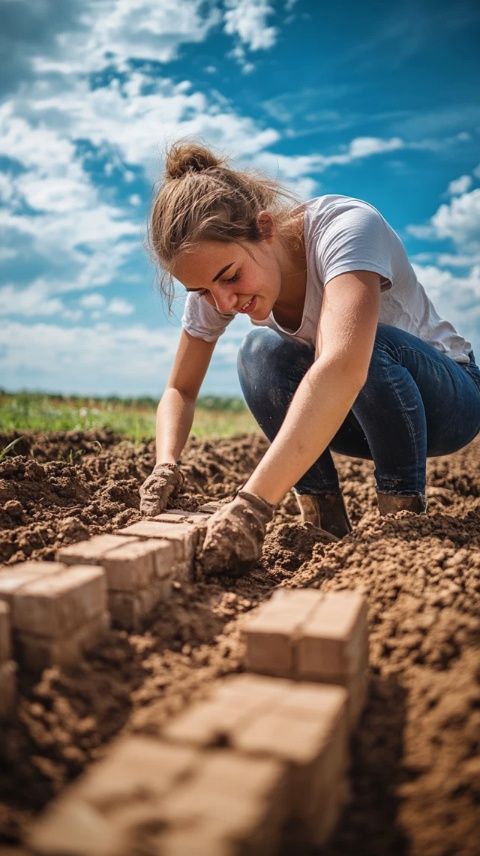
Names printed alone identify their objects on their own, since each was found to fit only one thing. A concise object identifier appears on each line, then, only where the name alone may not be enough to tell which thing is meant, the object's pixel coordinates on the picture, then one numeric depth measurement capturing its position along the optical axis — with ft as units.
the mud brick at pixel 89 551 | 6.01
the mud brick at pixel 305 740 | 3.48
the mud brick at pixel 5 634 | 4.68
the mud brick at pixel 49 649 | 4.93
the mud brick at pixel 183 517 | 8.02
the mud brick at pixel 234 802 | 3.01
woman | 7.18
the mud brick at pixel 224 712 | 3.57
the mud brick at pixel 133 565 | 5.89
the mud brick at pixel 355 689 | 4.54
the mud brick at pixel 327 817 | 3.67
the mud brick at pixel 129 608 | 5.88
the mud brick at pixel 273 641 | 4.67
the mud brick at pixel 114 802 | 2.96
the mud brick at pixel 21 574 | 5.09
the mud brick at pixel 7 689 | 4.49
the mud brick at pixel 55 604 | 4.89
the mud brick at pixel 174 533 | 6.91
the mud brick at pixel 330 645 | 4.51
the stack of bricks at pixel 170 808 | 2.95
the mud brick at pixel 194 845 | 2.90
